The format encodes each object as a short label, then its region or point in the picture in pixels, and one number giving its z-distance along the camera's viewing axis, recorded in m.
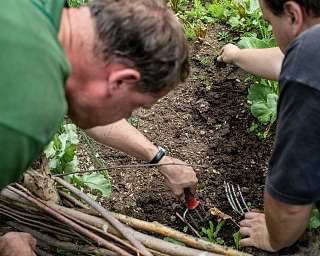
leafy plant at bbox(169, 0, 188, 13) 3.64
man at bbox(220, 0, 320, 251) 1.56
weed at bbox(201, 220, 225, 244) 2.43
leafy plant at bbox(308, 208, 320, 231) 2.27
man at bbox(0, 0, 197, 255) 1.23
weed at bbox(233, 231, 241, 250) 2.39
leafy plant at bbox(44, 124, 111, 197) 2.41
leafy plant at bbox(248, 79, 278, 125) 2.78
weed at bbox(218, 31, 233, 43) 3.42
